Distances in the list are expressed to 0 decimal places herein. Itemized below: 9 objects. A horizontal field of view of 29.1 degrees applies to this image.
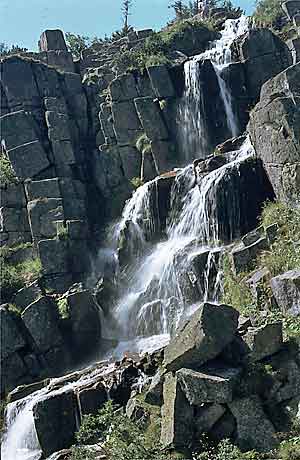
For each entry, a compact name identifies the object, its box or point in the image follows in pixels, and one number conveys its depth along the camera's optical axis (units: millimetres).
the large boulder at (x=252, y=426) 8547
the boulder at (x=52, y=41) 30047
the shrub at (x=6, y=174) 22984
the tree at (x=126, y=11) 42519
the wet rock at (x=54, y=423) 11914
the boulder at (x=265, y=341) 9391
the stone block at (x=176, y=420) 8867
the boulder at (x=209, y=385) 8852
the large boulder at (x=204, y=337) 9383
